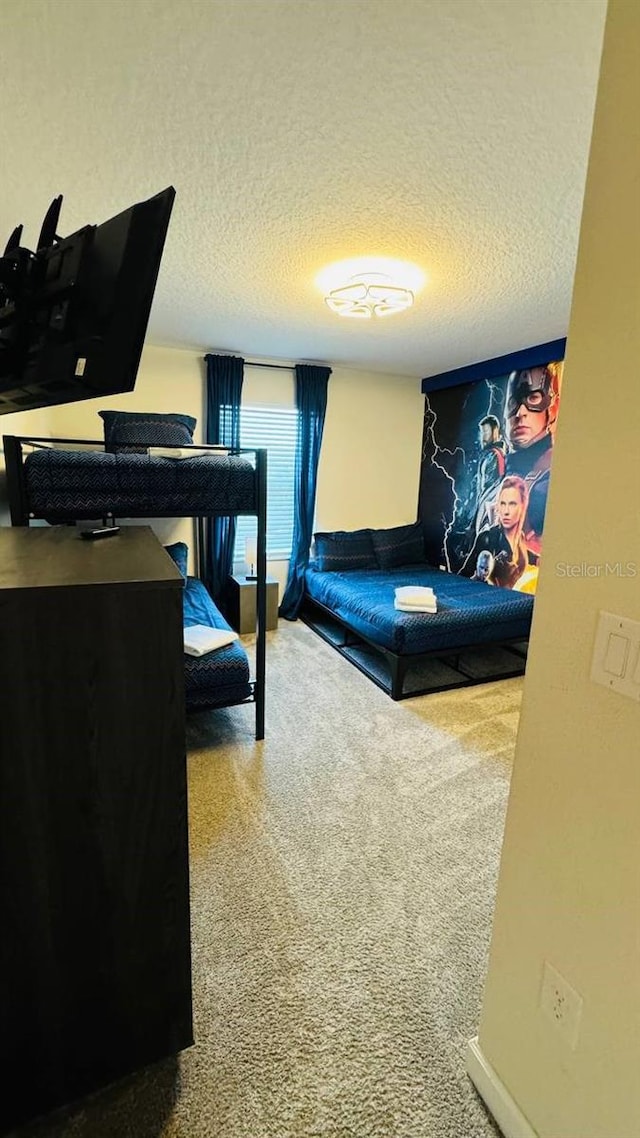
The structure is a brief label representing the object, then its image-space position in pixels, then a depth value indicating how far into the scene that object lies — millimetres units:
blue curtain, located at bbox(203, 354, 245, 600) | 3928
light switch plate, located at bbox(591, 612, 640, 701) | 735
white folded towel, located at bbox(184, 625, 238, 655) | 2463
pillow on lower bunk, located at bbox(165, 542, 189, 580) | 3631
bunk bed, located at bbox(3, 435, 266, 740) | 1907
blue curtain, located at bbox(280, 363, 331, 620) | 4285
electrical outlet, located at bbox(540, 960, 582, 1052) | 872
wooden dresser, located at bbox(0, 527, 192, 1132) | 893
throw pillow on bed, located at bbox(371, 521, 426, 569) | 4680
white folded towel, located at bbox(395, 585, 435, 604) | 3234
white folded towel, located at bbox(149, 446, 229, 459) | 2174
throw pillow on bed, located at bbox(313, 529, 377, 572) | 4418
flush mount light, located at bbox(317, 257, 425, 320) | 2263
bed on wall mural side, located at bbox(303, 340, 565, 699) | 3256
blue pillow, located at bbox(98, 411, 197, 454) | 2779
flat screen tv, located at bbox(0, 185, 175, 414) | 818
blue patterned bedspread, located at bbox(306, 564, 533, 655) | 3066
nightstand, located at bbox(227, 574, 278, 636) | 3979
